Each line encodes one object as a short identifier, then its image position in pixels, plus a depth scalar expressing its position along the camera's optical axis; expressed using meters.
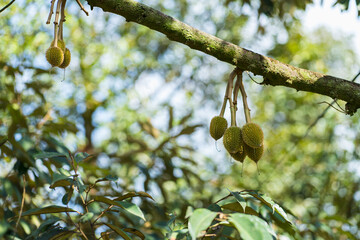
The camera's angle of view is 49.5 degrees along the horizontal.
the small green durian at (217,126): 1.54
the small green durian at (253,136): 1.49
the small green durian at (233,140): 1.51
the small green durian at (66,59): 1.61
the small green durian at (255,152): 1.55
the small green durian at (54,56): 1.52
